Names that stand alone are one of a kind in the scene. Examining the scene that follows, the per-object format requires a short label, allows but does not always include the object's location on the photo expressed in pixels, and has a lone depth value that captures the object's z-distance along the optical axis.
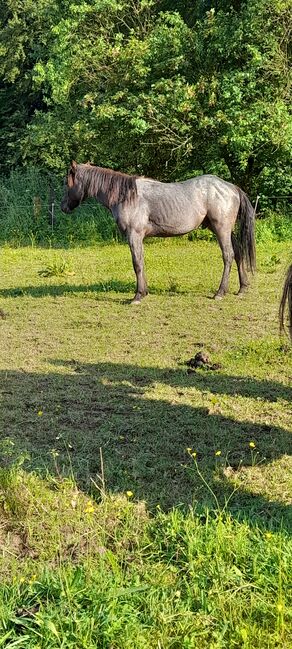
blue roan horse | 8.76
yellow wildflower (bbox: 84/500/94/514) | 2.76
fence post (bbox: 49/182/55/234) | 16.43
